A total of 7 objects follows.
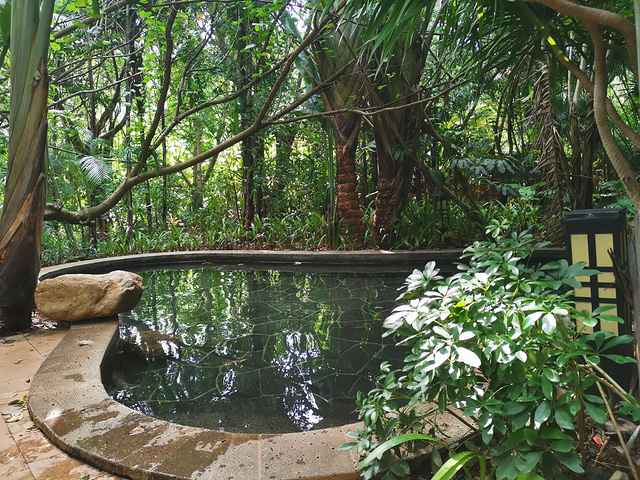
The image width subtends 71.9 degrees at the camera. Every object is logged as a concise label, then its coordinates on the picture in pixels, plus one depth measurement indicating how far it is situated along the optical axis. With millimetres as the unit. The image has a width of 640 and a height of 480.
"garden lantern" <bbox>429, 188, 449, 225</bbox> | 7806
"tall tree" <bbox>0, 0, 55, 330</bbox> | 3447
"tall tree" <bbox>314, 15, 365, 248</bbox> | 7125
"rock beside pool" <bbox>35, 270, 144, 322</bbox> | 3605
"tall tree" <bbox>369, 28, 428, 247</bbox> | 7152
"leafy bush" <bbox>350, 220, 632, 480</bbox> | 1164
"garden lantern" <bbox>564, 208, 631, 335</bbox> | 1712
